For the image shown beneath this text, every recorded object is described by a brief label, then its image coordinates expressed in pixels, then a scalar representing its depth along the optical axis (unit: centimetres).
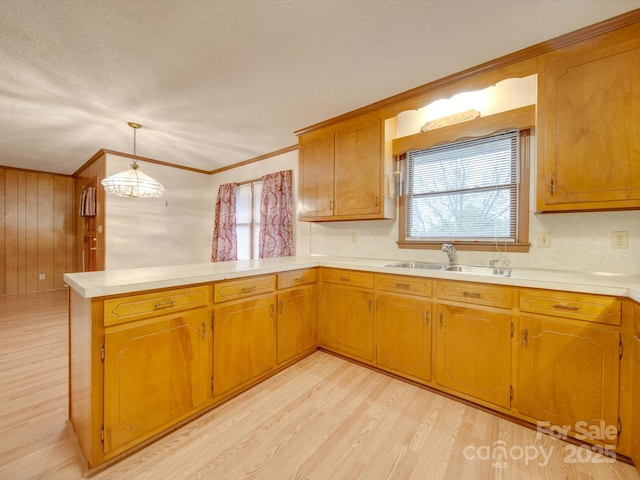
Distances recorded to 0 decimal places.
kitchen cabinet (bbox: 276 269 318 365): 236
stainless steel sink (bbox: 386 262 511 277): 214
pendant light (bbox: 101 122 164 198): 275
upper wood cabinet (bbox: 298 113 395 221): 266
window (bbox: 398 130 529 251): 221
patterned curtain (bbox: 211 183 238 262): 488
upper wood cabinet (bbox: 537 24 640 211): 158
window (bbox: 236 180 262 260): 459
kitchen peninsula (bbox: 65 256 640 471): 139
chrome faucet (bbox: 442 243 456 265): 232
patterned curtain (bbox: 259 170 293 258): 386
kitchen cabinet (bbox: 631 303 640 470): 133
